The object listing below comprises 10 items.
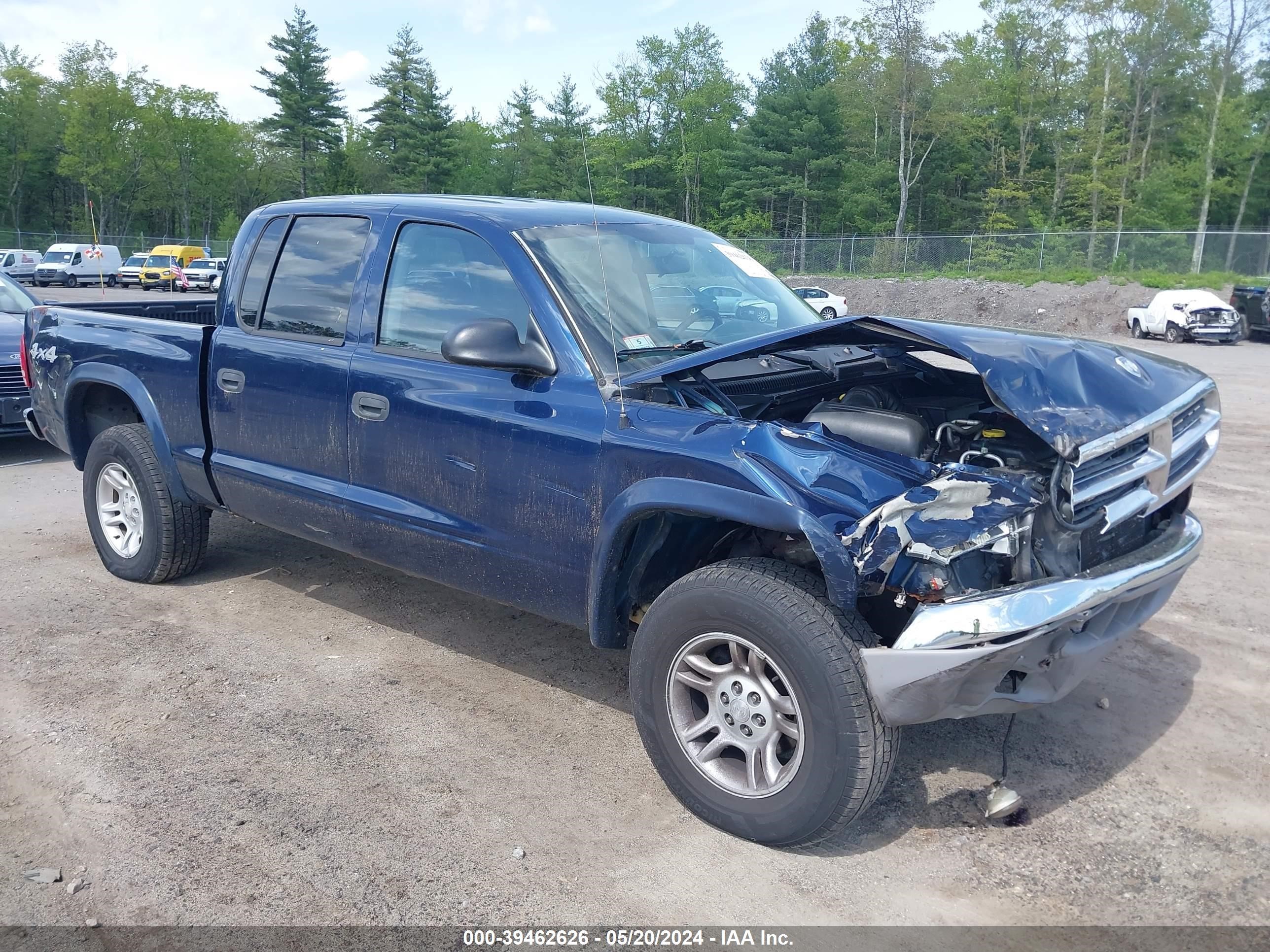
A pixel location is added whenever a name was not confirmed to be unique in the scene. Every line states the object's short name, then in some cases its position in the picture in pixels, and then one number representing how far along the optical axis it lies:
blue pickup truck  2.96
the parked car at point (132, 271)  45.94
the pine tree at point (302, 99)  58.69
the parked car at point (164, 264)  43.06
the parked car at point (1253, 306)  24.75
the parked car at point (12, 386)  8.78
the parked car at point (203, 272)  43.09
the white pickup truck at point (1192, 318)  24.80
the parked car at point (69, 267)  44.72
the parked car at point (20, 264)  44.66
